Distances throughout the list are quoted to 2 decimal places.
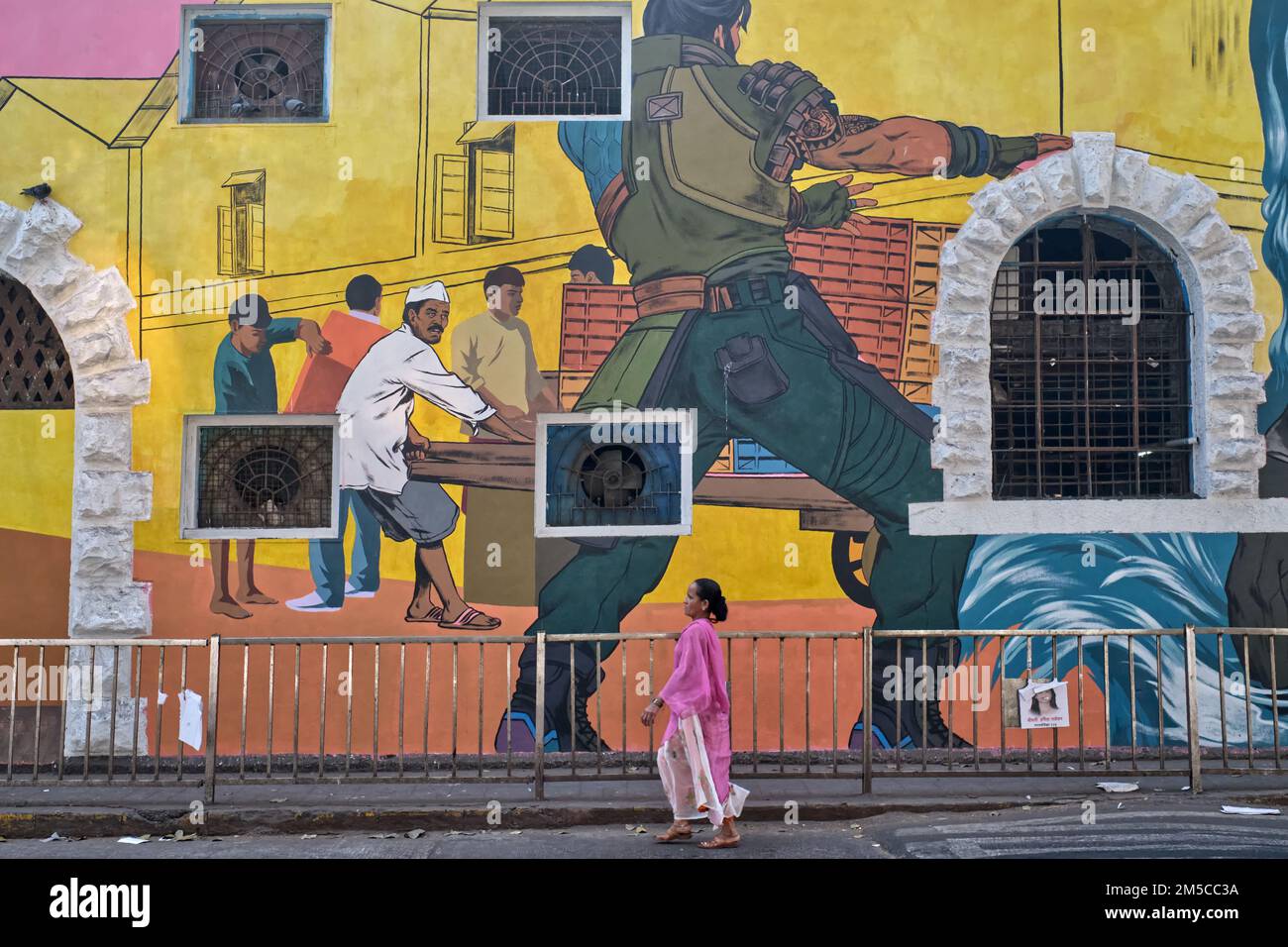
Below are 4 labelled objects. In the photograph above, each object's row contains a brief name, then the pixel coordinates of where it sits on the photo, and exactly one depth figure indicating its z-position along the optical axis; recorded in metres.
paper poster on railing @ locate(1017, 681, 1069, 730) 8.84
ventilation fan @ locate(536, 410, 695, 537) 10.35
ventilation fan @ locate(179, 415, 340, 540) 10.34
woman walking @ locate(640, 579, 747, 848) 7.72
